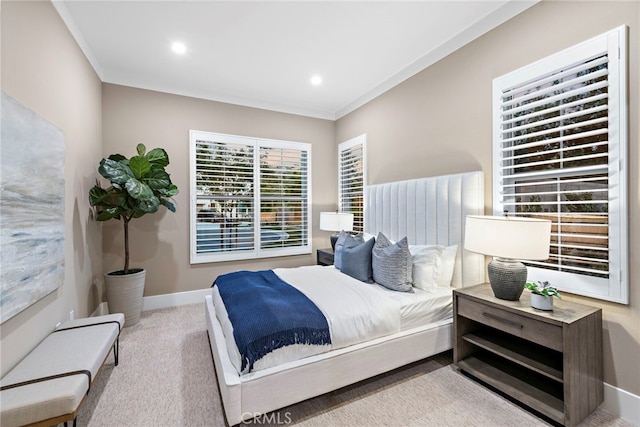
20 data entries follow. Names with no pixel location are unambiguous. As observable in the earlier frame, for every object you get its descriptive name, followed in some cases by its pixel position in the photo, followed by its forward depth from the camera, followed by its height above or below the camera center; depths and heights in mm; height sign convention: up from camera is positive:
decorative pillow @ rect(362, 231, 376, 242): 3666 -289
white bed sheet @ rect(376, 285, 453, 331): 2188 -768
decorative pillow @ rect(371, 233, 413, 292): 2441 -488
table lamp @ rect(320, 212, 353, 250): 3906 -110
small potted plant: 1749 -538
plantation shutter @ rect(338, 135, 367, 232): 4238 +600
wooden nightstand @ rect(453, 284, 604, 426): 1613 -988
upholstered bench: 1312 -887
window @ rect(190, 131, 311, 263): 3891 +271
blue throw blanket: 1621 -687
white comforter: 1720 -748
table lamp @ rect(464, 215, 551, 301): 1792 -214
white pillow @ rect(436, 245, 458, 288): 2566 -486
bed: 1605 -940
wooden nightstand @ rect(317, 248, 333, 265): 3980 -638
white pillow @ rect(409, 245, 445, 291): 2486 -486
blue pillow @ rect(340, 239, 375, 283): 2721 -484
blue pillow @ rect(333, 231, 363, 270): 3037 -335
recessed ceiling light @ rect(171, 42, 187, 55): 2799 +1757
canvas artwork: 1551 +47
